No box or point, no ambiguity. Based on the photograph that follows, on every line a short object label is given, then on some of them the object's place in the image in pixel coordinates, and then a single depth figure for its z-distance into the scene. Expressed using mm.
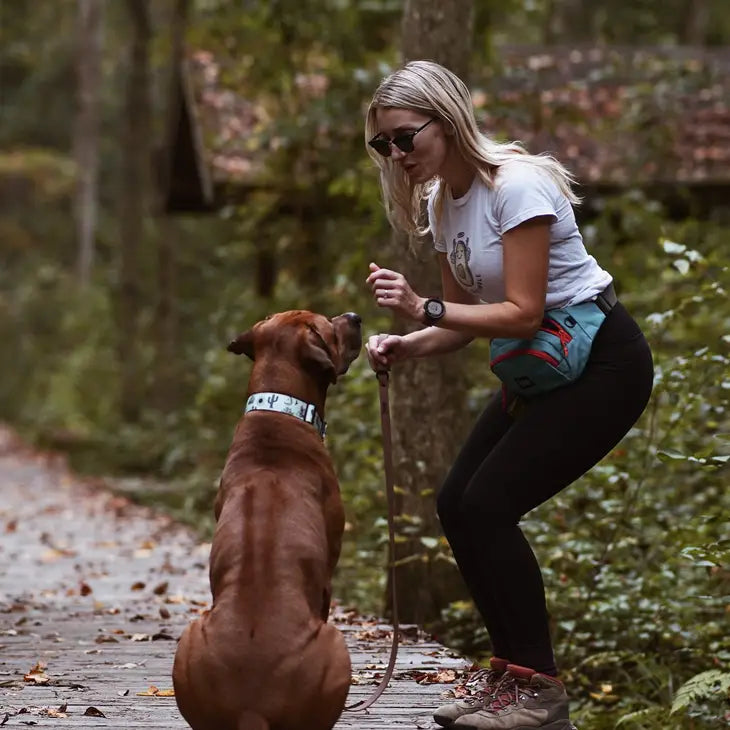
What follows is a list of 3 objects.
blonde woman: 7872
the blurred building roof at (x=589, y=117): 25734
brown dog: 7087
